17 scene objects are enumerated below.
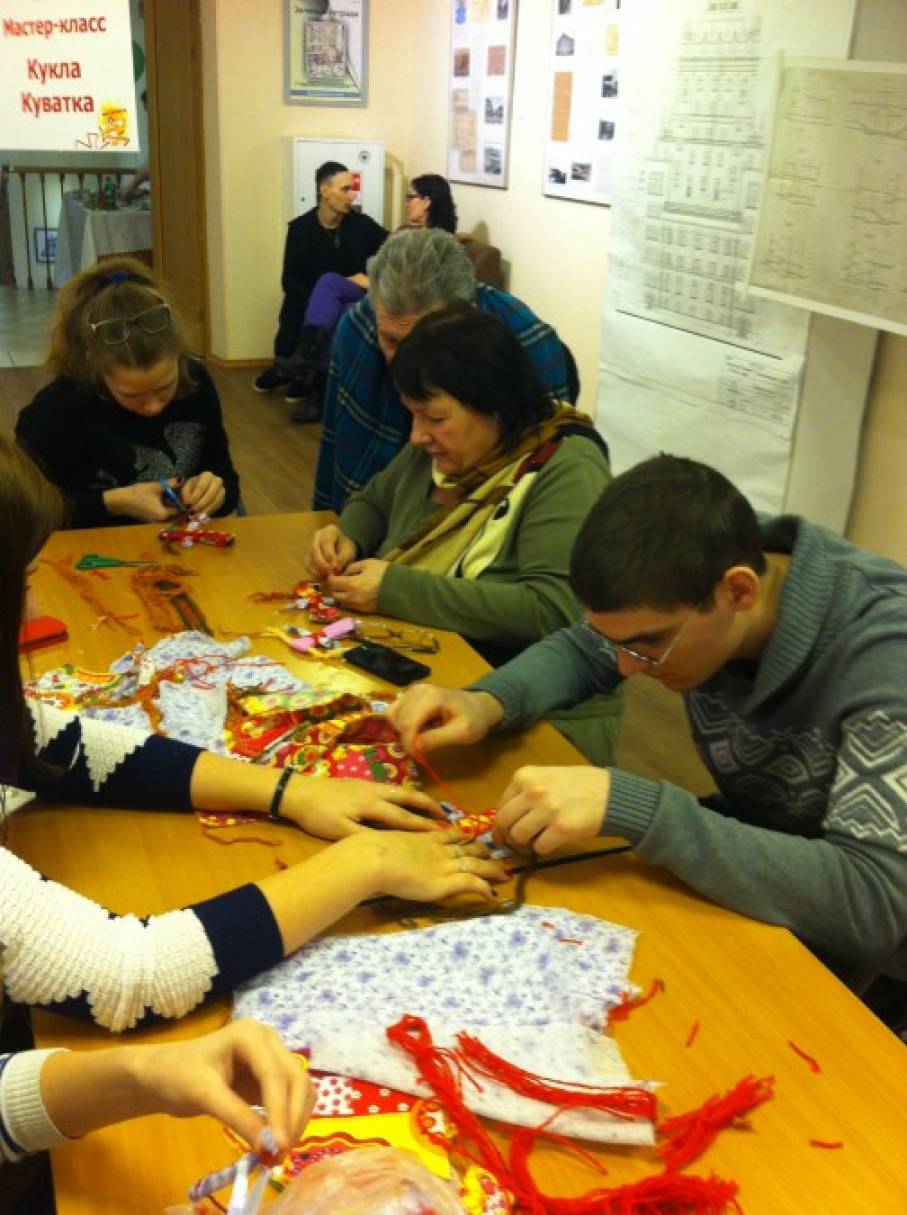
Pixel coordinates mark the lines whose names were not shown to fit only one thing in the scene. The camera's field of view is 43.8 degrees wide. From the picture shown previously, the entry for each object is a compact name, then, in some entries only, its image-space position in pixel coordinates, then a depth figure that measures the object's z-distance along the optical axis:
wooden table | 0.87
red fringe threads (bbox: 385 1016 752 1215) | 0.84
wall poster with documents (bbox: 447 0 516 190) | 5.57
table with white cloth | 7.25
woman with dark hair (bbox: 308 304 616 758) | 1.86
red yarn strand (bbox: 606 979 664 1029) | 1.03
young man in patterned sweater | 1.15
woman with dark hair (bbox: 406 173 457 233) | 5.97
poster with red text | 2.58
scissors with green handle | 2.07
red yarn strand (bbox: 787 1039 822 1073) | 0.98
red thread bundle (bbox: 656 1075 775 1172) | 0.89
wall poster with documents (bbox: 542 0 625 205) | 4.64
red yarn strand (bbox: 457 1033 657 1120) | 0.91
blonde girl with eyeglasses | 2.30
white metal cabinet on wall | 6.62
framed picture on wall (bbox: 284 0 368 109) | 6.47
